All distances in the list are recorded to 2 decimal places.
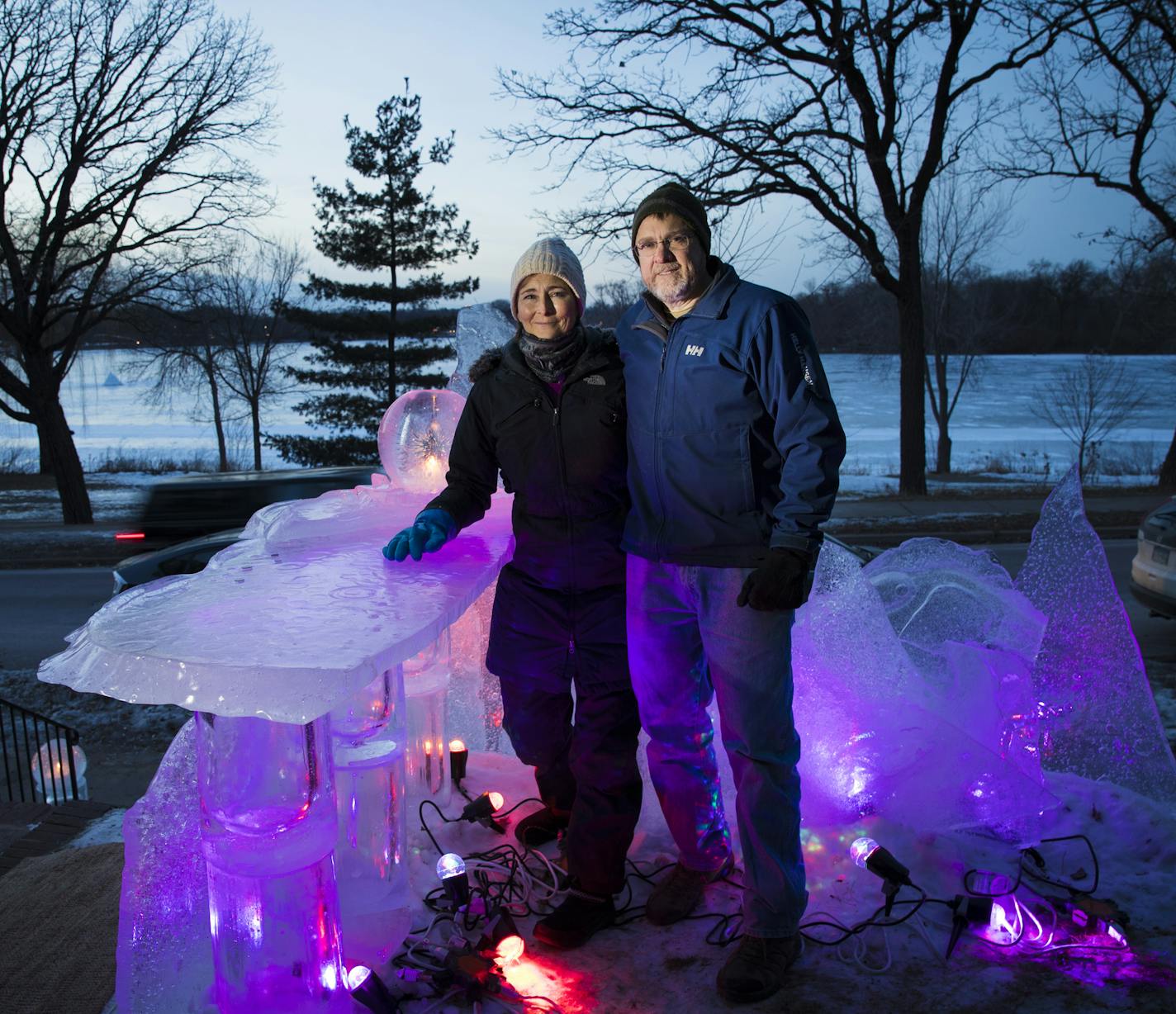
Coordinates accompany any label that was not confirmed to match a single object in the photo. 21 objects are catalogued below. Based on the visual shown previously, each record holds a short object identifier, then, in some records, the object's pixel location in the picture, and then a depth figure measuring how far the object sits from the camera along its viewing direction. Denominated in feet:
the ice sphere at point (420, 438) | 12.84
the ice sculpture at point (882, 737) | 10.56
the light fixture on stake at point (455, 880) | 9.37
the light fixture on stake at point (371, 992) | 7.81
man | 8.23
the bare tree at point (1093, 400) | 73.31
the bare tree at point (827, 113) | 45.96
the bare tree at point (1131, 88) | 45.57
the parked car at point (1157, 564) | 23.52
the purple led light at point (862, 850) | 9.62
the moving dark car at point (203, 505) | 27.63
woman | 9.48
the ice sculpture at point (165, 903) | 8.20
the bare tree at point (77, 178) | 47.39
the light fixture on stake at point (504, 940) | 8.66
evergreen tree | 77.87
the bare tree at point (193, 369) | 86.12
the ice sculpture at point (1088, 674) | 12.02
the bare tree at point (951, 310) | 73.05
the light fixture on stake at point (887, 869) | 9.37
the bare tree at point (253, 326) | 83.97
